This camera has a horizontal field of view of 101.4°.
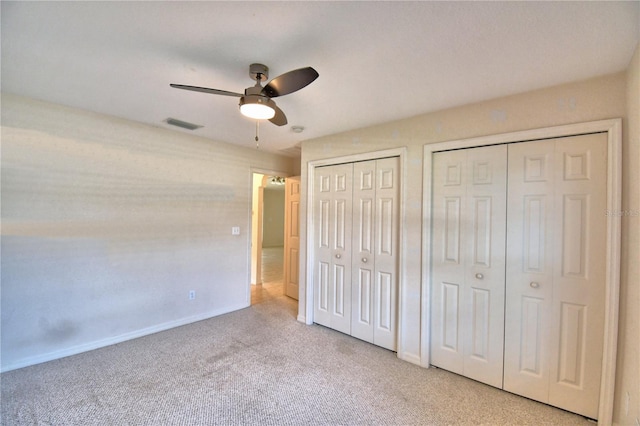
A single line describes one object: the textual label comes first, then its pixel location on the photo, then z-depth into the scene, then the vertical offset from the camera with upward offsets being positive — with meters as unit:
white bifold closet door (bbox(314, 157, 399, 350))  2.78 -0.44
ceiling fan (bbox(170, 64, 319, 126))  1.49 +0.75
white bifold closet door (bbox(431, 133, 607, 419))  1.84 -0.43
